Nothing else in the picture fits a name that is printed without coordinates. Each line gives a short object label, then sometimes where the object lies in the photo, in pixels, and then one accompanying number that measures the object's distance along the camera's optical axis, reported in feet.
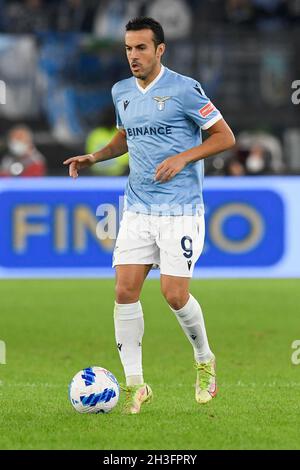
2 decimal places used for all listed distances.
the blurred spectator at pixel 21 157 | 53.42
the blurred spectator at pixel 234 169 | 51.08
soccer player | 22.82
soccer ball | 22.21
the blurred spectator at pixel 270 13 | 66.13
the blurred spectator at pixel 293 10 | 66.18
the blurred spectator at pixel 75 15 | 64.69
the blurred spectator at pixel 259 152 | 53.11
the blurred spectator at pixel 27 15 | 64.18
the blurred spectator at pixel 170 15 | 63.26
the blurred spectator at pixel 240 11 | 64.80
